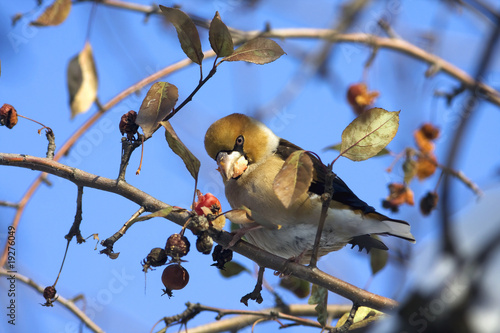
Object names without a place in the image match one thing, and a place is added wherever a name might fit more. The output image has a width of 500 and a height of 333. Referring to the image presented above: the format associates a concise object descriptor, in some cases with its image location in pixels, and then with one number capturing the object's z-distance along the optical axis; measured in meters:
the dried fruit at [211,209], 4.13
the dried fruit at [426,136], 7.78
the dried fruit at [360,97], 8.02
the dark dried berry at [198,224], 3.96
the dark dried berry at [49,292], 4.63
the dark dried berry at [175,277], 4.39
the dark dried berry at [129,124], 4.25
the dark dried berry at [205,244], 3.94
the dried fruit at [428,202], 6.98
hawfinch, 5.71
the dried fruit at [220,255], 4.32
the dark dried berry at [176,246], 3.99
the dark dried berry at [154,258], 4.08
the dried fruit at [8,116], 4.62
